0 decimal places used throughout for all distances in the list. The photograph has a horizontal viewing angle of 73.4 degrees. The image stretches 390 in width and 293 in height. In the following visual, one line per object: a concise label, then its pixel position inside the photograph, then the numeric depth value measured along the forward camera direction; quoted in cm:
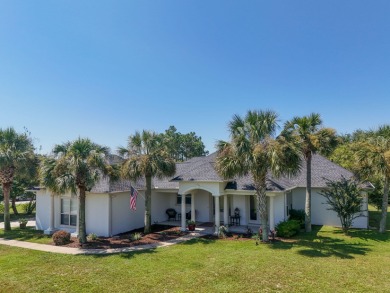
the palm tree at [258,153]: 1516
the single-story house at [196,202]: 1873
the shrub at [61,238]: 1633
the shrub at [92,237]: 1742
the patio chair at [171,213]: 2439
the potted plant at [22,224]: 2222
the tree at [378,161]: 1761
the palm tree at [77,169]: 1536
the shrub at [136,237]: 1730
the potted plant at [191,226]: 1989
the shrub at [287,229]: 1728
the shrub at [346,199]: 1780
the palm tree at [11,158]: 2019
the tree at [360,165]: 1900
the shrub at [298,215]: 2076
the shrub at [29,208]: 3153
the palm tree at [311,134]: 1783
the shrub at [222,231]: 1781
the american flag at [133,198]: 1697
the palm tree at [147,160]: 1778
